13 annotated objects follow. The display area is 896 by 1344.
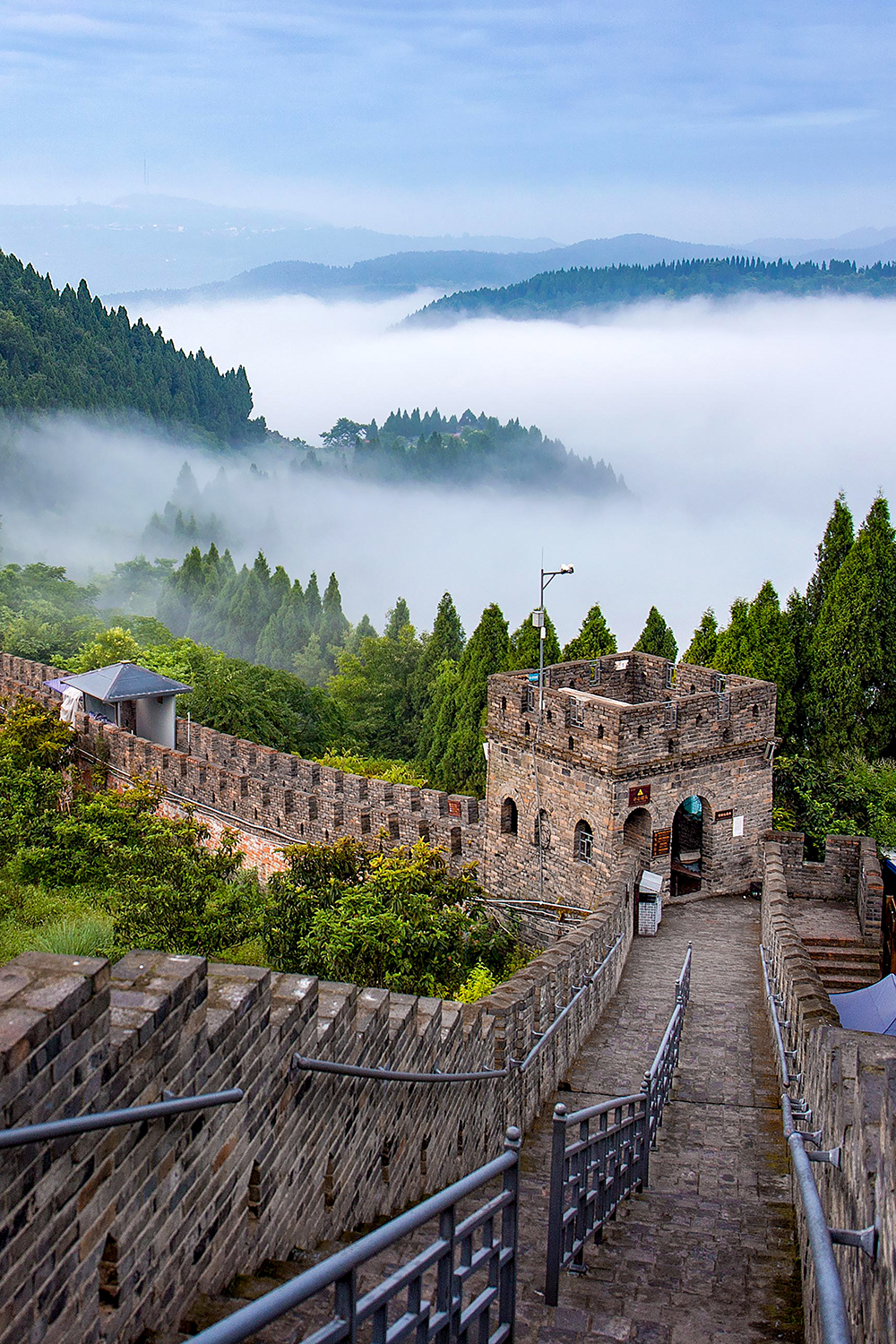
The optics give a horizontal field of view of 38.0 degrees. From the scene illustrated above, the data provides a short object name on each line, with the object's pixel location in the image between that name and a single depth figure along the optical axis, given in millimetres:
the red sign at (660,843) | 21016
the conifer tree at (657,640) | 36031
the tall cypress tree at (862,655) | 31156
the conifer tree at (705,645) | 33575
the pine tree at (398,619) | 62153
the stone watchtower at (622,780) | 20500
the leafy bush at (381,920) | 16469
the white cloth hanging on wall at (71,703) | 28688
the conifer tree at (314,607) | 61559
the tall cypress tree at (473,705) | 36469
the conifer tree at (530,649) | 35969
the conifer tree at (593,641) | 35250
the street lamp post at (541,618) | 21103
